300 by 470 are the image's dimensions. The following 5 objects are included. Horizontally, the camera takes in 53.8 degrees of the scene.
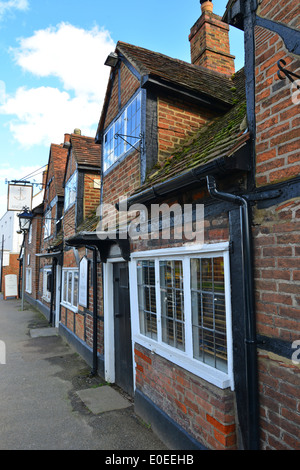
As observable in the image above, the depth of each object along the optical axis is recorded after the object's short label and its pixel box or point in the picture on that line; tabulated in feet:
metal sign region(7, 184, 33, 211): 44.86
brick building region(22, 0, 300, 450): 8.09
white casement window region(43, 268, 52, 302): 45.19
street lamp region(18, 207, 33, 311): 52.42
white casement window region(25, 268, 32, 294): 65.18
